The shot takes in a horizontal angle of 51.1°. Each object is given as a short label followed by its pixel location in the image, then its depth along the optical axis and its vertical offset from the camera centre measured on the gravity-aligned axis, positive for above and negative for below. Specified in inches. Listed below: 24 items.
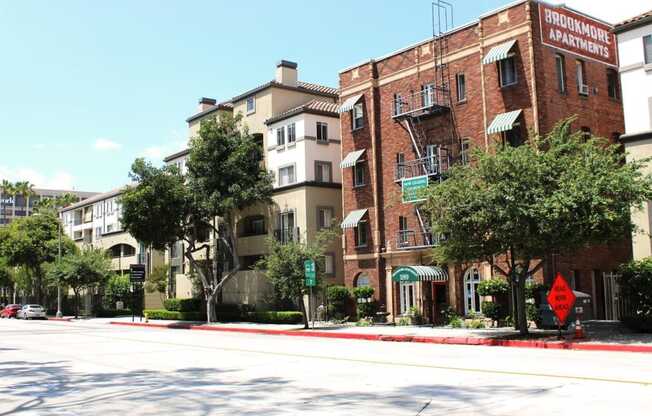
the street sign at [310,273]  1268.5 +37.6
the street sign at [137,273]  1875.0 +70.4
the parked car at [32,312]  2372.0 -35.0
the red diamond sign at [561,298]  862.5 -15.3
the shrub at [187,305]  1905.8 -21.6
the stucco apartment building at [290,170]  1658.5 +305.7
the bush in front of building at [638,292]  917.8 -11.2
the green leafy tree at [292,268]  1302.9 +50.8
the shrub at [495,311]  1160.8 -39.3
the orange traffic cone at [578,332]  880.5 -60.0
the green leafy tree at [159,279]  2278.5 +63.2
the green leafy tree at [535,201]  845.8 +107.5
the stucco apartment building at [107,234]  2475.4 +284.3
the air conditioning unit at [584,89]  1266.0 +362.1
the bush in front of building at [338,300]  1489.9 -16.2
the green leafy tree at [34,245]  2541.8 +214.7
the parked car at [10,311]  2578.7 -32.1
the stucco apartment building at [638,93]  1050.1 +298.5
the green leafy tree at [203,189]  1627.7 +258.0
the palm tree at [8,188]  3946.9 +665.3
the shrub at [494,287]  1157.1 +1.3
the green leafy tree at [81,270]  2245.8 +99.6
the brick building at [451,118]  1203.2 +325.5
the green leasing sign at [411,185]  1310.3 +204.2
